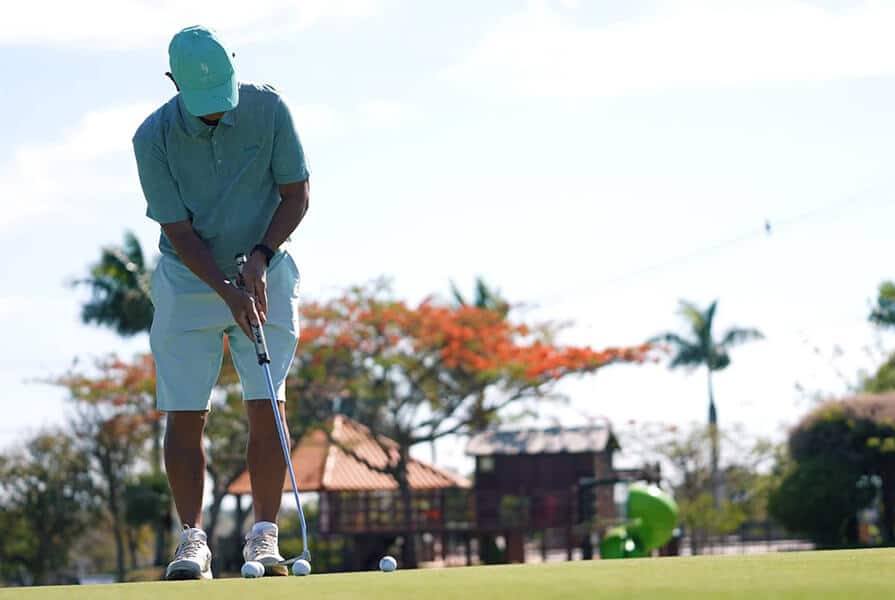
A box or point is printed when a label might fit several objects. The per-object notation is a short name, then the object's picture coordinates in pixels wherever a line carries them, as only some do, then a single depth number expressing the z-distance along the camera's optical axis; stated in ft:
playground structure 73.72
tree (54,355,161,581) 119.34
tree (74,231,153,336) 129.18
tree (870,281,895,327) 118.83
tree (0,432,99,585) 132.05
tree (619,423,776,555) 118.83
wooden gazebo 106.01
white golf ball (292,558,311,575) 12.72
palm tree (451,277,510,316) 129.49
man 14.84
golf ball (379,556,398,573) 12.67
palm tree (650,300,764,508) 151.43
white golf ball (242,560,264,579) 12.20
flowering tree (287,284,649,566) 103.81
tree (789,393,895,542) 79.30
